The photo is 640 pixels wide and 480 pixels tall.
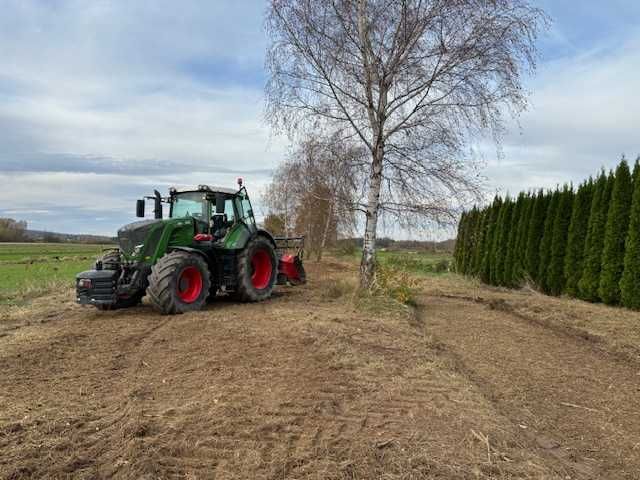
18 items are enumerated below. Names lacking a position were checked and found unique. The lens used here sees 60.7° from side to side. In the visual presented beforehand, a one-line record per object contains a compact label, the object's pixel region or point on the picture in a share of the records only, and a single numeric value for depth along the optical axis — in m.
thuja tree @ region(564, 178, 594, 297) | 14.61
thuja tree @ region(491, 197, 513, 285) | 19.56
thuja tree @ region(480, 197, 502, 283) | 20.64
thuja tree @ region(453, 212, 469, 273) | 25.02
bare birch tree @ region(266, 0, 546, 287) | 10.42
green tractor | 8.67
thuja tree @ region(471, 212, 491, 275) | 21.70
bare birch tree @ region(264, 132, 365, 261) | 11.48
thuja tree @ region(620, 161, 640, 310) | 12.07
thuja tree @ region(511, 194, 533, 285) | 17.86
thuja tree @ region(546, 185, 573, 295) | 15.48
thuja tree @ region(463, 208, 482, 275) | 22.62
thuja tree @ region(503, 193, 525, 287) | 18.66
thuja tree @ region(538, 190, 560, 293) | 16.27
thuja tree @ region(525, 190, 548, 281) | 17.03
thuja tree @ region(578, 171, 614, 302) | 13.70
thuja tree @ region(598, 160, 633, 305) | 12.94
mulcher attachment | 13.13
